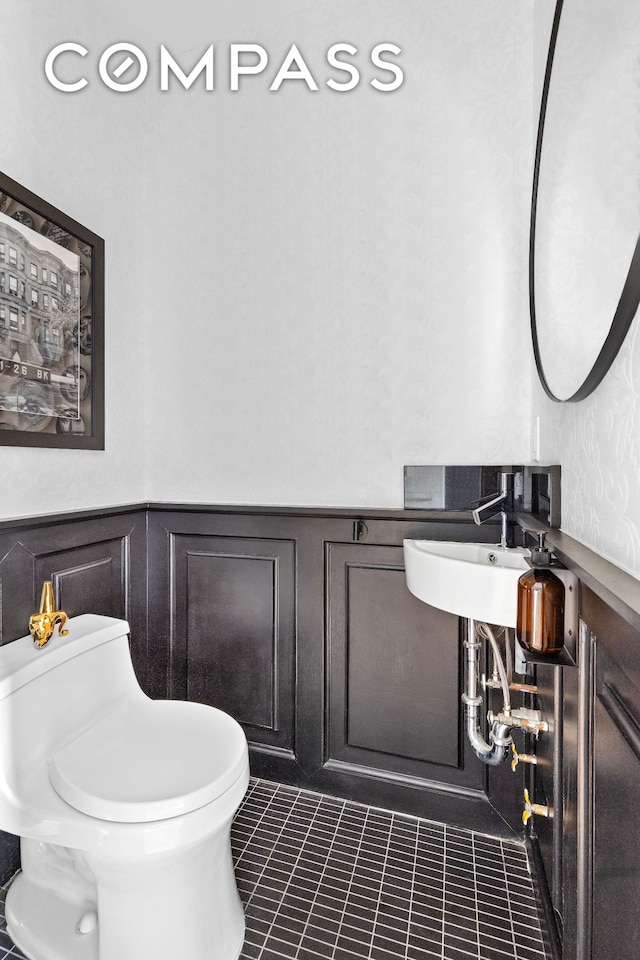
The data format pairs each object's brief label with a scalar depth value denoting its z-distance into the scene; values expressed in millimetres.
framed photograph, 1363
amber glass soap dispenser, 765
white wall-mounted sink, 1100
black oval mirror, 575
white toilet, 1001
